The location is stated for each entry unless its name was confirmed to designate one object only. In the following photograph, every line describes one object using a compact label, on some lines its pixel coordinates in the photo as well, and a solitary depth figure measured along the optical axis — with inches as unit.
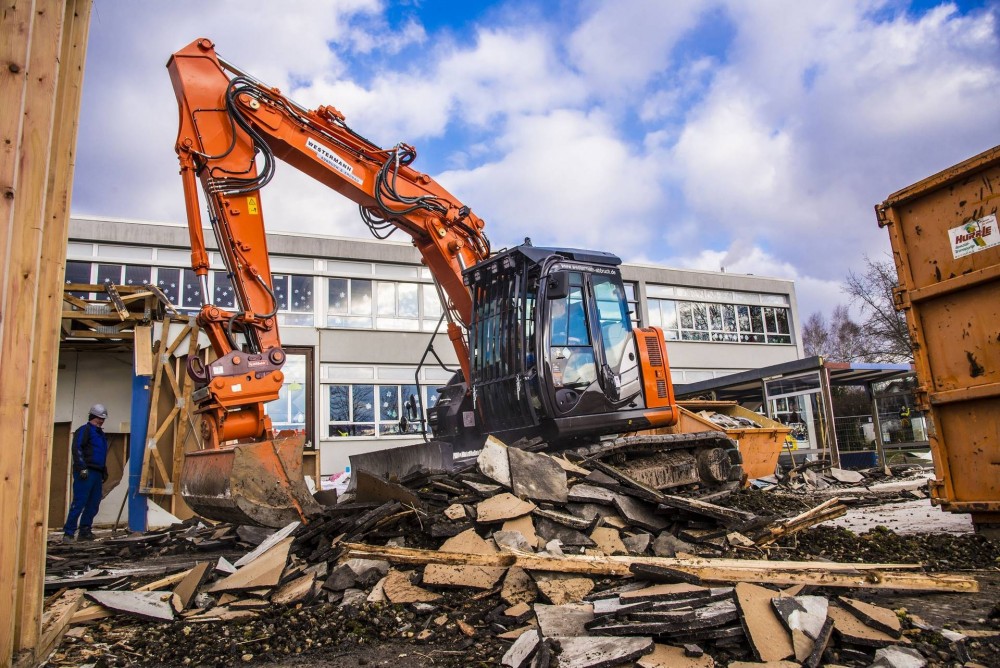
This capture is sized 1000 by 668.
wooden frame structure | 450.9
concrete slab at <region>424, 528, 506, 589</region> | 186.5
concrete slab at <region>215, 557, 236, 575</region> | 206.2
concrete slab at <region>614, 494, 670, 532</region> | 248.2
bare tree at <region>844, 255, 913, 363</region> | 1184.8
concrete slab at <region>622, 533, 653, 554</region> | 231.5
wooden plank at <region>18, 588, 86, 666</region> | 126.6
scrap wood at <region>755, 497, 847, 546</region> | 243.8
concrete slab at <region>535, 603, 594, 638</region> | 150.1
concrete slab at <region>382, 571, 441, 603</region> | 182.1
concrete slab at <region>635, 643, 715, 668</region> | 130.2
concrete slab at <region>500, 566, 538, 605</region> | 179.6
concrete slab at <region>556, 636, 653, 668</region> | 132.3
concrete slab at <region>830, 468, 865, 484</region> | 557.1
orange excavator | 266.4
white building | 816.3
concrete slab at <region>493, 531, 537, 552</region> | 210.1
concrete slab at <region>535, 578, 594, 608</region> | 173.5
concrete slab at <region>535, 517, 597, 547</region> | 228.4
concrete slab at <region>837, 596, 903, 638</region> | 136.0
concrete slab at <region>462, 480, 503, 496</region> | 245.2
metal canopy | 693.3
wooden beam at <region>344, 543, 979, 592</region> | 167.3
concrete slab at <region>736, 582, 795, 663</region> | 131.9
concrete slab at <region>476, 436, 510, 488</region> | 251.0
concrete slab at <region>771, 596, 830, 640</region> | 137.0
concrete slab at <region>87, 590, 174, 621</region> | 179.0
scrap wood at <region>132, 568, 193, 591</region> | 207.0
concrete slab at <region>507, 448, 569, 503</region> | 248.4
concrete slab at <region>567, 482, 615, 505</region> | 250.5
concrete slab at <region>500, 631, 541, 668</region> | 137.8
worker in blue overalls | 387.9
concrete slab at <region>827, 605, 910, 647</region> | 132.7
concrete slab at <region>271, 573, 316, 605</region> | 185.5
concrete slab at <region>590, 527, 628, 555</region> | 228.8
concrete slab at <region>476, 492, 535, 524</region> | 226.1
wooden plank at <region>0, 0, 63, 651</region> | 118.6
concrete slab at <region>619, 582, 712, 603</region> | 150.5
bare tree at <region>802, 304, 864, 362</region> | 2070.6
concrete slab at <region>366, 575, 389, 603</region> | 181.9
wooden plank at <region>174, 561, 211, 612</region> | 187.3
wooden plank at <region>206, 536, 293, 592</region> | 190.9
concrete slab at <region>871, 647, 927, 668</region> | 123.2
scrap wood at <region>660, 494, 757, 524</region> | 255.9
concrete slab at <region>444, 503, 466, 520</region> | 227.9
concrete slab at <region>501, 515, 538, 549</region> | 221.9
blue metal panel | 438.3
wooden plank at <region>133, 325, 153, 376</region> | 456.4
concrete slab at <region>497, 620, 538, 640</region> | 154.5
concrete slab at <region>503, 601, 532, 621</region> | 168.2
